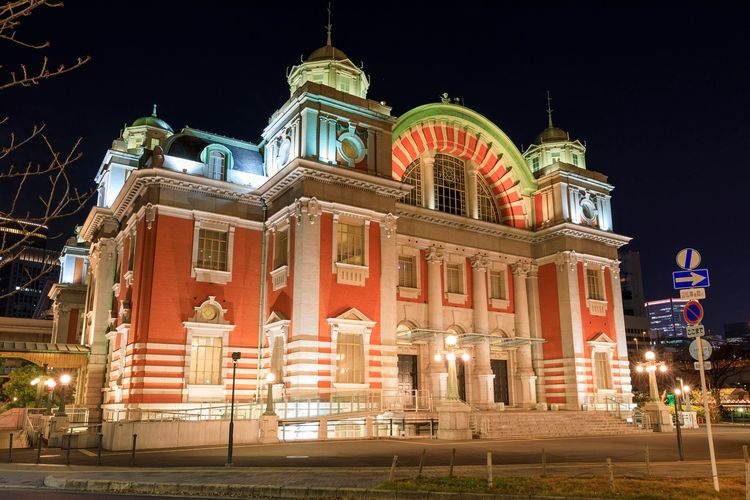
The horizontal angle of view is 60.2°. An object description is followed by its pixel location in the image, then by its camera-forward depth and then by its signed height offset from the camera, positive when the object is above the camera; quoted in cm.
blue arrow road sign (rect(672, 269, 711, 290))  1243 +232
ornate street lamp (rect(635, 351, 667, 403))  2698 +142
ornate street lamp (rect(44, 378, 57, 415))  2868 +68
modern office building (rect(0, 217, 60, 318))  7509 +1678
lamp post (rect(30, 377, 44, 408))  3145 +62
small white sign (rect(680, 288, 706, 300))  1223 +201
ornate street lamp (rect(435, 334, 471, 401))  2422 +116
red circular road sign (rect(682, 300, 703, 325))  1218 +164
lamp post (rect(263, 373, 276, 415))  2376 +4
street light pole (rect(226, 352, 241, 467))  1621 -122
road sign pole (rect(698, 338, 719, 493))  1099 -13
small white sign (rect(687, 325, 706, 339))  1226 +131
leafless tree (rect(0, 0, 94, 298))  809 +320
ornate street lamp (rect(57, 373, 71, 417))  2473 +31
